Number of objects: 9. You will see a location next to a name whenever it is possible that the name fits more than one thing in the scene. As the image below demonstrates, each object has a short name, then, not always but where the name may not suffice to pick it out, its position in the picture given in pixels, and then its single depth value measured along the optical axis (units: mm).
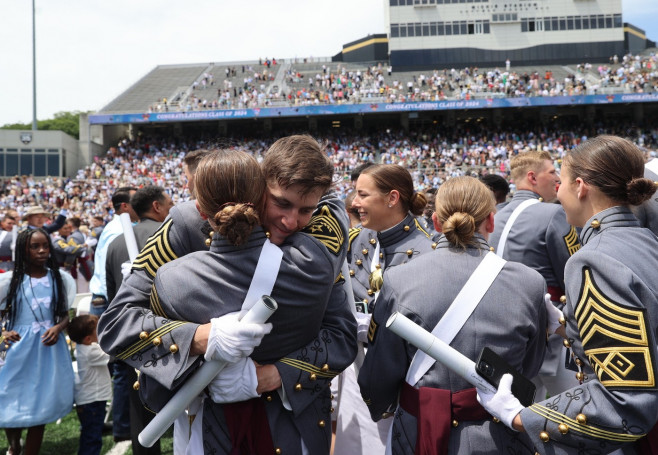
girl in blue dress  4363
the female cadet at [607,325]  1733
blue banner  35969
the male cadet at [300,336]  2039
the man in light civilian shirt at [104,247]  5418
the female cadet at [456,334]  2227
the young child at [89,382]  4414
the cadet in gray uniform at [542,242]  3877
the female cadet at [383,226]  3510
